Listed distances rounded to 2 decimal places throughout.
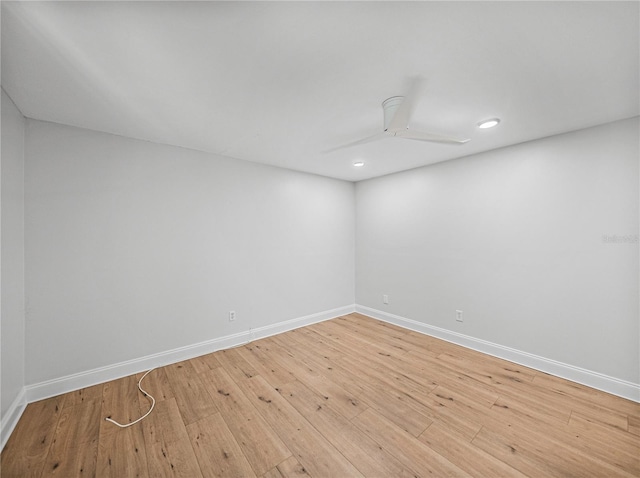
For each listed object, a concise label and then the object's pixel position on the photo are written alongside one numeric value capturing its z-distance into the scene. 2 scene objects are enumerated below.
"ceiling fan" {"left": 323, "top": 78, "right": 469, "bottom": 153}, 1.61
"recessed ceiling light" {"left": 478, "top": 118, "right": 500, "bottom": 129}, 2.15
